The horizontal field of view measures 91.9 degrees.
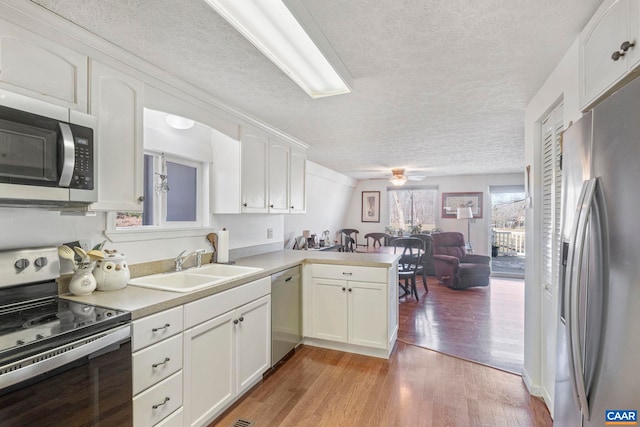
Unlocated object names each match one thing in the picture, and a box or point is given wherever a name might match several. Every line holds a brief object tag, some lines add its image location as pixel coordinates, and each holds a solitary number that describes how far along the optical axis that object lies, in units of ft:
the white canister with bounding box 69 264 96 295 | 5.18
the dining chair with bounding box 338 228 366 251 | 22.86
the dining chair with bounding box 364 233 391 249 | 20.63
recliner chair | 18.02
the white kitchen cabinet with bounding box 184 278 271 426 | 5.66
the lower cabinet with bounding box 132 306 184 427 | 4.63
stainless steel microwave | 3.95
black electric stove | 3.46
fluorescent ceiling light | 4.10
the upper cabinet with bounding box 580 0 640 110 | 3.23
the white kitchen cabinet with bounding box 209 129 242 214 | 8.80
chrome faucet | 7.48
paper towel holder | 8.80
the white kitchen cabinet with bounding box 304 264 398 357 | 9.13
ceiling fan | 18.35
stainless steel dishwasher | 8.32
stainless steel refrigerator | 2.73
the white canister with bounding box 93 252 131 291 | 5.52
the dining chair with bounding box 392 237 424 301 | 15.35
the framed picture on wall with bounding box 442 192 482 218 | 21.99
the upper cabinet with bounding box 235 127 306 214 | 9.00
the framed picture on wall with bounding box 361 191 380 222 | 24.93
